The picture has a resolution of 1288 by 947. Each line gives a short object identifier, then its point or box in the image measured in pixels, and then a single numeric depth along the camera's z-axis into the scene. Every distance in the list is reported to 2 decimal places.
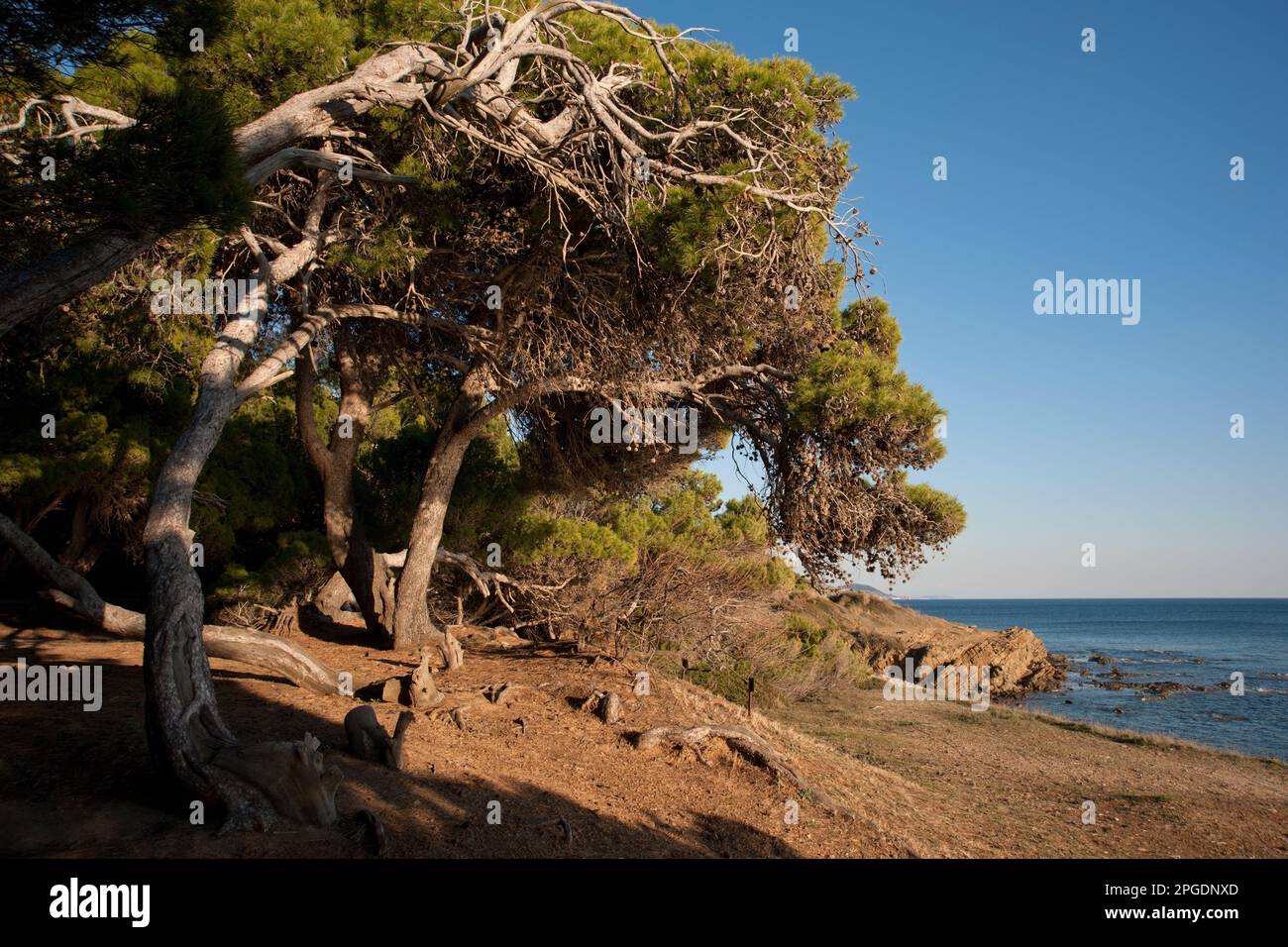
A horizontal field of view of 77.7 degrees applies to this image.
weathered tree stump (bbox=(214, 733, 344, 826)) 4.91
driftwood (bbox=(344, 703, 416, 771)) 6.40
